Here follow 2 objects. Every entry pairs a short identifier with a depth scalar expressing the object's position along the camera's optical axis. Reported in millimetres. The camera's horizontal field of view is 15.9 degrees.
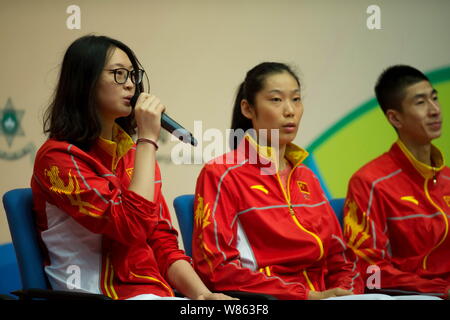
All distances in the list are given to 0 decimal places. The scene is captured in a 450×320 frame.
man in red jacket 4198
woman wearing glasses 3813
